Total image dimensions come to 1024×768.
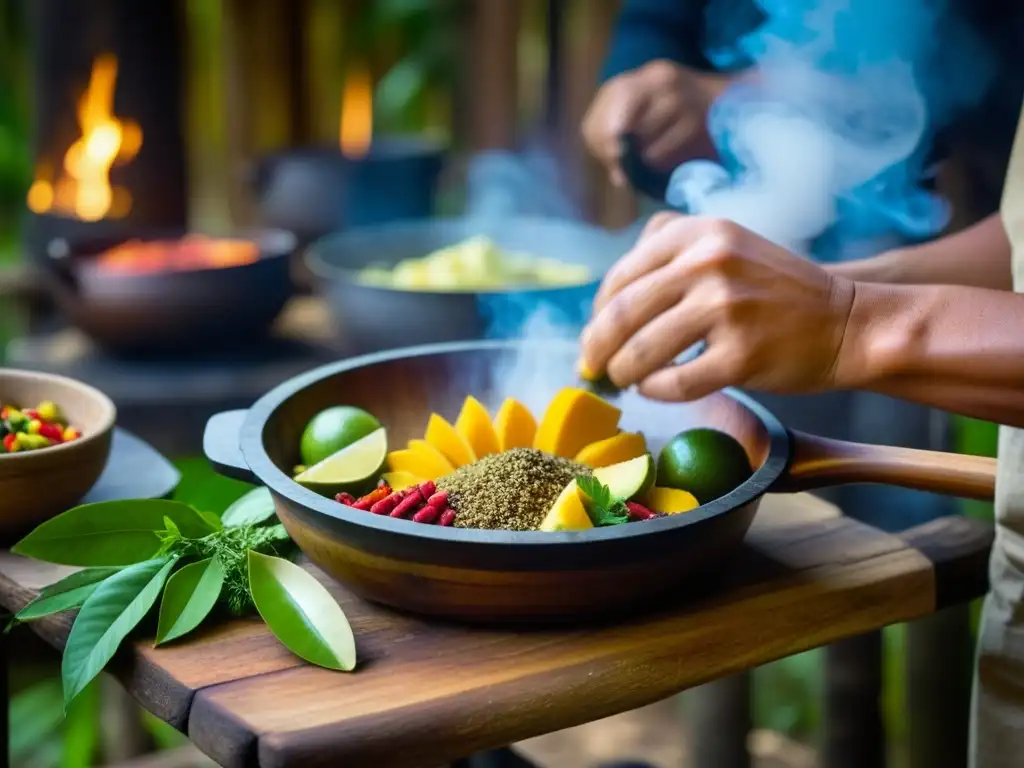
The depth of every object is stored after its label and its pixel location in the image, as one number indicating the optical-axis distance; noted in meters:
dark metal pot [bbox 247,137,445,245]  2.82
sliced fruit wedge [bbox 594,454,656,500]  1.13
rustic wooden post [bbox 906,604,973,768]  1.75
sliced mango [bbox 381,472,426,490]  1.23
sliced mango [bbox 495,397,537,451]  1.30
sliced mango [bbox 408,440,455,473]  1.25
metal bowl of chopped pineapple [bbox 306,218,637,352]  2.03
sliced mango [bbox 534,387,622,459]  1.28
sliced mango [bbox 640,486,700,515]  1.16
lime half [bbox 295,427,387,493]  1.18
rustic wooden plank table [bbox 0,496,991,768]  0.92
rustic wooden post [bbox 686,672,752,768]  1.99
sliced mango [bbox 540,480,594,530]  1.04
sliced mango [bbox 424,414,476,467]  1.27
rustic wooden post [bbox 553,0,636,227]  3.30
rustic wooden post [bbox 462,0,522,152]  3.62
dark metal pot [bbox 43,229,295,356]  2.19
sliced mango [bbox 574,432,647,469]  1.26
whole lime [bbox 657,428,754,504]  1.19
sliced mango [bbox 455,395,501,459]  1.28
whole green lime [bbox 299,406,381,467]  1.26
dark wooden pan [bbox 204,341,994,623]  0.98
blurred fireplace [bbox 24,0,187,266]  2.76
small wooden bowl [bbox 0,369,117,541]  1.21
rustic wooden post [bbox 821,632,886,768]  1.72
